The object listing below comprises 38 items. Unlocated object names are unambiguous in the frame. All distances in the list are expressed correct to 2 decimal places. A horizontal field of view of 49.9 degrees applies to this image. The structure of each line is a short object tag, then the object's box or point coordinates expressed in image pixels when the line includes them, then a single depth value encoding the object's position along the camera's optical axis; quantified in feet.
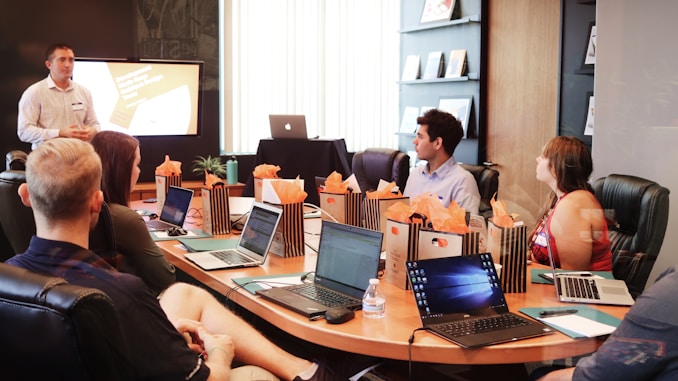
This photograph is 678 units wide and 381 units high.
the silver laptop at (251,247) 9.73
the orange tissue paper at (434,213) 8.05
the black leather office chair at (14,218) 8.79
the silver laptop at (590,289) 7.76
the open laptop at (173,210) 12.65
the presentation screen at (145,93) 20.17
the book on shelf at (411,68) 23.48
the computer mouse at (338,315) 7.06
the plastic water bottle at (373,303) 7.25
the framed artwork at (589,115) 15.72
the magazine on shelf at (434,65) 22.35
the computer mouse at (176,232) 11.87
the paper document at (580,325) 6.72
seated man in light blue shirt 13.23
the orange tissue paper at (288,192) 10.25
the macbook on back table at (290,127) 21.21
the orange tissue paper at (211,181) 12.09
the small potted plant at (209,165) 22.54
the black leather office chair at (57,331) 4.03
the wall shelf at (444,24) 21.06
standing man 18.70
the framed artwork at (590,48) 16.10
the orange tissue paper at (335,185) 11.38
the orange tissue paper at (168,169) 14.32
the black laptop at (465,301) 6.74
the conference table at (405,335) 6.42
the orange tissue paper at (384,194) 10.30
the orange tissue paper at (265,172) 13.48
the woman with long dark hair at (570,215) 9.73
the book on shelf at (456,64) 21.53
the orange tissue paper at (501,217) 8.40
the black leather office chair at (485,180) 13.49
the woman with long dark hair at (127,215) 9.02
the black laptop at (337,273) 7.72
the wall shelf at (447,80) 21.12
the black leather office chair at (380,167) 16.07
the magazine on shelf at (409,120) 23.75
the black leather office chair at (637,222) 10.21
